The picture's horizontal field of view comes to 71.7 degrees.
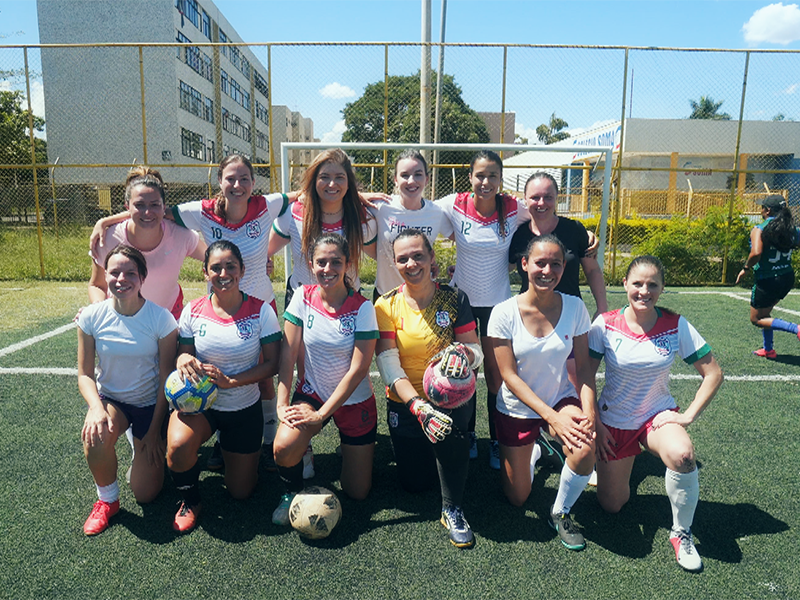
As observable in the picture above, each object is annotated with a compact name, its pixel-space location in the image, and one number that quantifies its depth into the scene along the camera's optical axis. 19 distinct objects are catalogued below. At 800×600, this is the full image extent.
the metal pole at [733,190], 10.52
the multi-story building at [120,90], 27.06
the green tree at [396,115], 11.83
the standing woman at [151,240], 3.46
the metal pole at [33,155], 10.40
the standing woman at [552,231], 3.53
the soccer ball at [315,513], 2.77
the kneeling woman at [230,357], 3.03
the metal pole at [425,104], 11.72
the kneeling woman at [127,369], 2.97
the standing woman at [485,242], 3.64
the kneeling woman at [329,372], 3.00
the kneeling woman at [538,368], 2.91
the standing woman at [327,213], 3.60
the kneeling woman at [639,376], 2.88
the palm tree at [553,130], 59.75
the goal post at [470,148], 7.37
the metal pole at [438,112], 11.38
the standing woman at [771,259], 6.07
